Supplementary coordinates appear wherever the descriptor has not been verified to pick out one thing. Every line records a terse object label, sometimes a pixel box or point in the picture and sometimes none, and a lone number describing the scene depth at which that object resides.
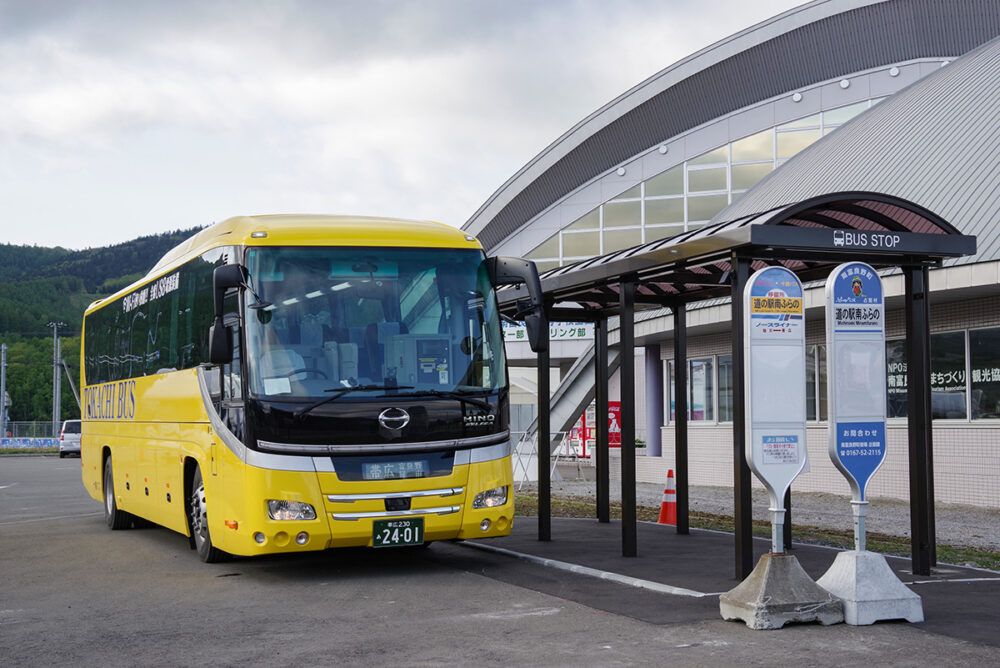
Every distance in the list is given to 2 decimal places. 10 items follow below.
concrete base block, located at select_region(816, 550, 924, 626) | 7.91
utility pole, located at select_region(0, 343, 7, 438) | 79.12
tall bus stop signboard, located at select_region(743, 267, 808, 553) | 8.63
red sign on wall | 27.28
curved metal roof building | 39.09
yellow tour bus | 10.08
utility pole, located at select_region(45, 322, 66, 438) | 74.31
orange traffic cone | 15.40
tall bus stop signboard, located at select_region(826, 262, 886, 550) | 8.63
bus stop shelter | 9.55
